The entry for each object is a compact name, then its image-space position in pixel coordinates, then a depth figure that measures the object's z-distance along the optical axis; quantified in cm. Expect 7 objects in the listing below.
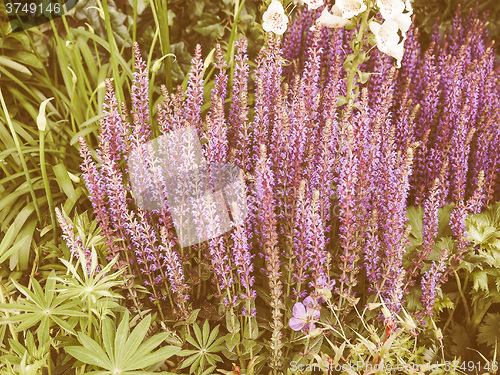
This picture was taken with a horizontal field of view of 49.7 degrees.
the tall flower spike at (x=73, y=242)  59
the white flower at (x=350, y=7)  68
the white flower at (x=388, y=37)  69
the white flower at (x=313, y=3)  70
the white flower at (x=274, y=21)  74
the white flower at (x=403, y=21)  69
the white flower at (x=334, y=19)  70
